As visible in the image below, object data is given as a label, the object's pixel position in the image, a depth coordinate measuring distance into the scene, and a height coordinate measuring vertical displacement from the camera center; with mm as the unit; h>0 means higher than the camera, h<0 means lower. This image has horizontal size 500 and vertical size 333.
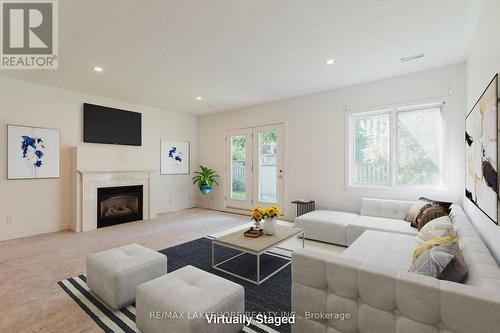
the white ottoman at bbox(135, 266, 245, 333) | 1514 -931
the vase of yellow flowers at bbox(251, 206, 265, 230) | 3047 -624
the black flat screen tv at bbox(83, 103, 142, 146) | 4988 +931
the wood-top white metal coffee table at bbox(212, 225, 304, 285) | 2600 -892
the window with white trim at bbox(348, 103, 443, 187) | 3852 +344
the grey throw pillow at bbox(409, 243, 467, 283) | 1349 -581
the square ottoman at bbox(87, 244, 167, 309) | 2057 -972
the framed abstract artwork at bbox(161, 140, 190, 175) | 6395 +261
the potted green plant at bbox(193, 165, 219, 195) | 6527 -348
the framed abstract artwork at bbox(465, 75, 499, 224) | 1587 +114
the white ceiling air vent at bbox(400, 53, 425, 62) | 3279 +1557
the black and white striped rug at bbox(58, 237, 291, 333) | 1880 -1265
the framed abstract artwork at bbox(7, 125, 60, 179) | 4090 +262
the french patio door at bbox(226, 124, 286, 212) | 5547 -6
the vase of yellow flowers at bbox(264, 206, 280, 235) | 3049 -694
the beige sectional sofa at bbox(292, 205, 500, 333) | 1080 -689
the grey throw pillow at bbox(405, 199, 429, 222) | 3363 -624
